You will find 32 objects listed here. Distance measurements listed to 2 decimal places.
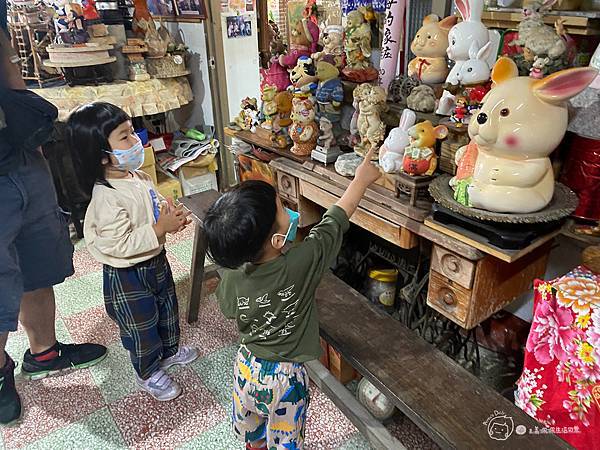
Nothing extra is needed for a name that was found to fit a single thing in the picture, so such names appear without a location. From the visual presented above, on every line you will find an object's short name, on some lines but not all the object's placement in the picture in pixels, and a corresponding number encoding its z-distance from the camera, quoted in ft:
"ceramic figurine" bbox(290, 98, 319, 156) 5.93
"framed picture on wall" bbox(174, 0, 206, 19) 10.64
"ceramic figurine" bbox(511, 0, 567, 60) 4.12
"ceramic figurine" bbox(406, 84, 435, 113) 5.11
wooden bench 3.81
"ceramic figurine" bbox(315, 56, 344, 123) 5.99
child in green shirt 3.50
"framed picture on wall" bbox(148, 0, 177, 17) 11.50
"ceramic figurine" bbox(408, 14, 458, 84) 5.09
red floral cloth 3.73
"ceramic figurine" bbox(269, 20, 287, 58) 7.68
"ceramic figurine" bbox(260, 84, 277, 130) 6.55
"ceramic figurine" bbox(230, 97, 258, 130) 7.23
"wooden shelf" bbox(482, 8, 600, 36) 4.34
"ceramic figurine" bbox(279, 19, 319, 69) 6.55
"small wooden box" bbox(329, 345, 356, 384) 6.22
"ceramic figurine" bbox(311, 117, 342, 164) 5.81
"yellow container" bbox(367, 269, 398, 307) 6.70
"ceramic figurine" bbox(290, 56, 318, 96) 6.04
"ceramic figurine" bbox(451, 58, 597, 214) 3.73
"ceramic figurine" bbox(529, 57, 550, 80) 4.20
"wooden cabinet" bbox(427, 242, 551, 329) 4.28
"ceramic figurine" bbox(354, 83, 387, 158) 5.31
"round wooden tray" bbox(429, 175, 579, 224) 3.88
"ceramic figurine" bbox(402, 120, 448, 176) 4.65
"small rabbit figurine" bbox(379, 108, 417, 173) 4.84
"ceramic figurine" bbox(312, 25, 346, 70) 6.22
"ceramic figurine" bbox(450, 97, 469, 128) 4.64
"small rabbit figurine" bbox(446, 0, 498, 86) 4.50
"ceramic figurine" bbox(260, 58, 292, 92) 6.79
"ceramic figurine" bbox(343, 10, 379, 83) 5.75
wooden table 4.18
